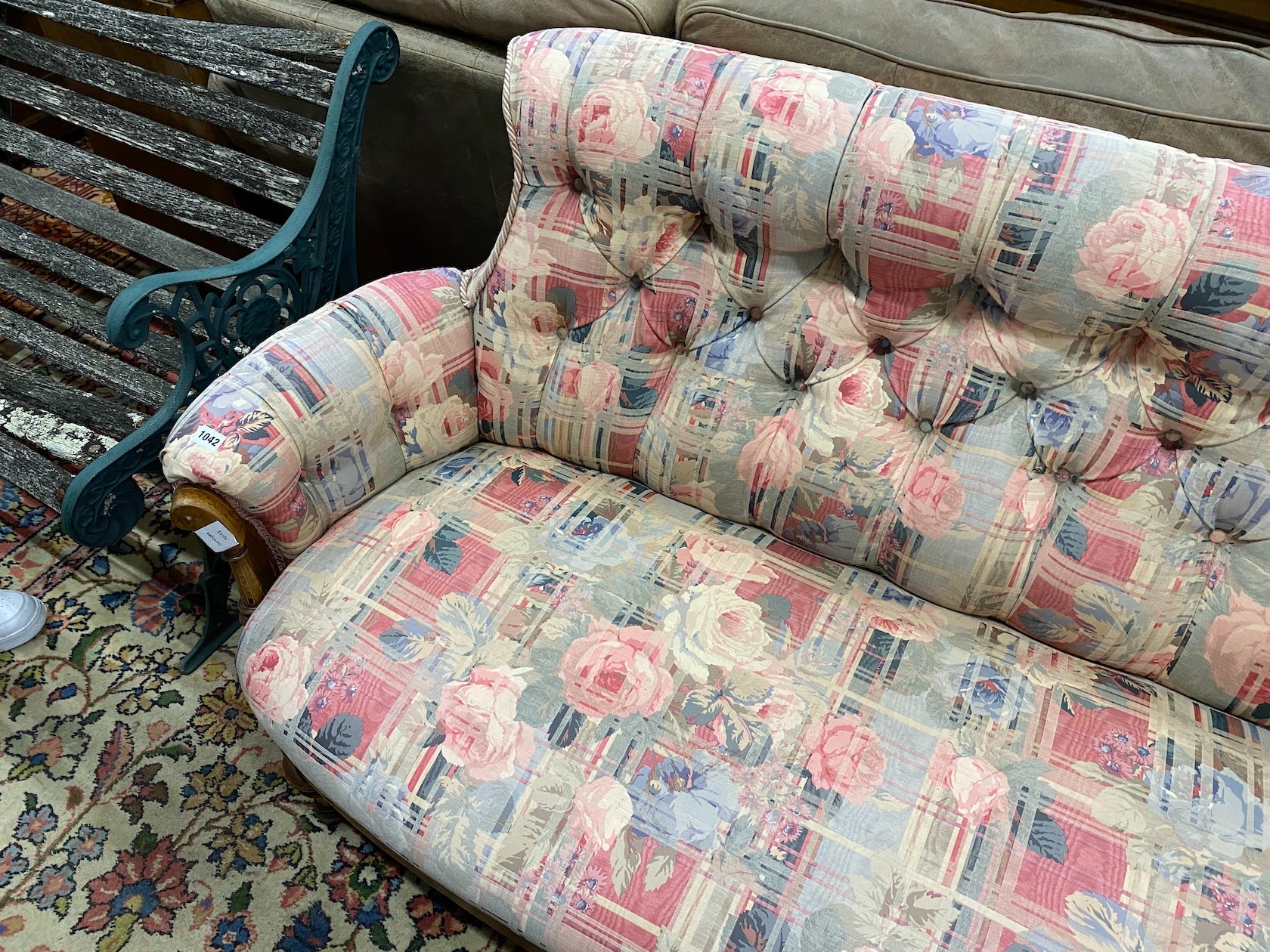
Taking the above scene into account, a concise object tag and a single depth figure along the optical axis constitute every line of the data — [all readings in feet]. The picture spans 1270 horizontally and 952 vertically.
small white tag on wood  3.16
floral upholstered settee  2.63
